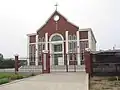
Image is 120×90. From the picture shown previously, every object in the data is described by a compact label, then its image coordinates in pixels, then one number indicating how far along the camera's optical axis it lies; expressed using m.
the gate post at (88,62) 8.84
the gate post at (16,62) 12.41
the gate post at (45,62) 11.23
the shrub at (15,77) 8.62
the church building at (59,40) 18.46
